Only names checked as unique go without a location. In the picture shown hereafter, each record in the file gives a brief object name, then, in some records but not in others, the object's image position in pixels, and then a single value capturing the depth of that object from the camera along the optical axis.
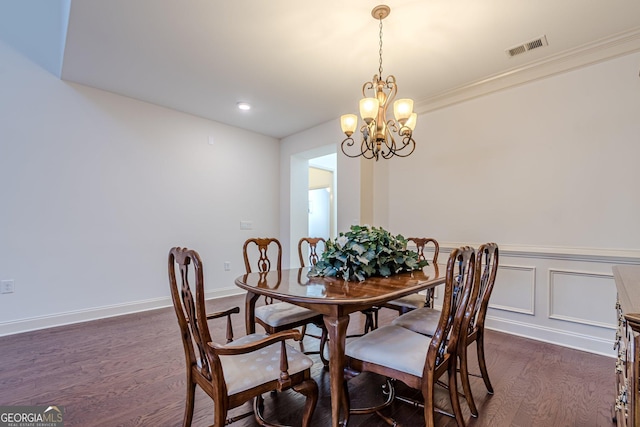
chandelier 2.15
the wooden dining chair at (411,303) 2.42
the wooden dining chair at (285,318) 1.96
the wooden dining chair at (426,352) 1.32
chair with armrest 1.15
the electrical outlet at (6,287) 2.91
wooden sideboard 0.72
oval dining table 1.38
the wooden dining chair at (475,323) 1.67
